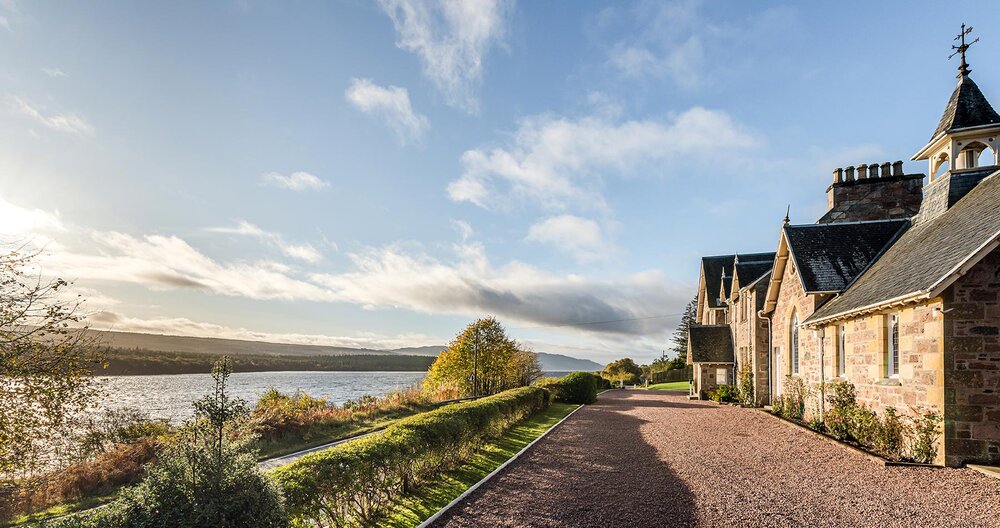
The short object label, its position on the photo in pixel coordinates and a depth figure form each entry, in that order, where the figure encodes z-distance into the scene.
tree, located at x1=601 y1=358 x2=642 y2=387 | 52.83
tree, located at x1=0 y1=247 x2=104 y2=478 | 7.86
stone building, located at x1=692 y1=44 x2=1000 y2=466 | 10.40
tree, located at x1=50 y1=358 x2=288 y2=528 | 4.87
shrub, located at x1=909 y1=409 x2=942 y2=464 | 10.73
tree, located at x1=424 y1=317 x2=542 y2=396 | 33.91
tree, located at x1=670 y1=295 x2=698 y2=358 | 72.56
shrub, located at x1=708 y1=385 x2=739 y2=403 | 28.04
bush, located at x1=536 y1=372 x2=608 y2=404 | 27.83
